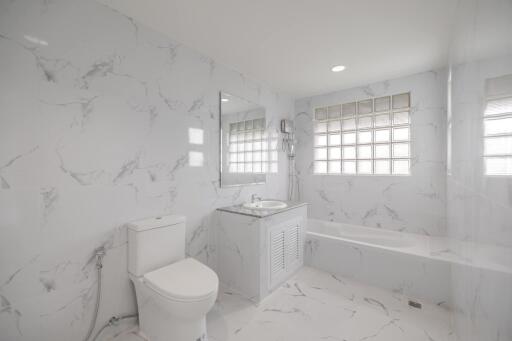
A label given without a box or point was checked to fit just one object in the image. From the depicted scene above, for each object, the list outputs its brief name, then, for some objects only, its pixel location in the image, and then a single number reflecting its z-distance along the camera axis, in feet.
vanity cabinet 6.82
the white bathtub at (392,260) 6.69
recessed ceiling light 8.26
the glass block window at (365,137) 9.42
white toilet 4.51
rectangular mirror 8.13
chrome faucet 9.15
